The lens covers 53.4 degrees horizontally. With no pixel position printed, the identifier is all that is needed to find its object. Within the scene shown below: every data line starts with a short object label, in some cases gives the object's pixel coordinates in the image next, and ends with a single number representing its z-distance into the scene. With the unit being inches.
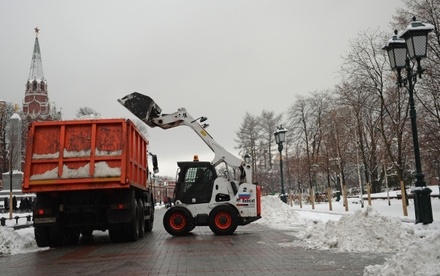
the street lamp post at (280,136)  1064.6
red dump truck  466.3
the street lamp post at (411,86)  440.1
